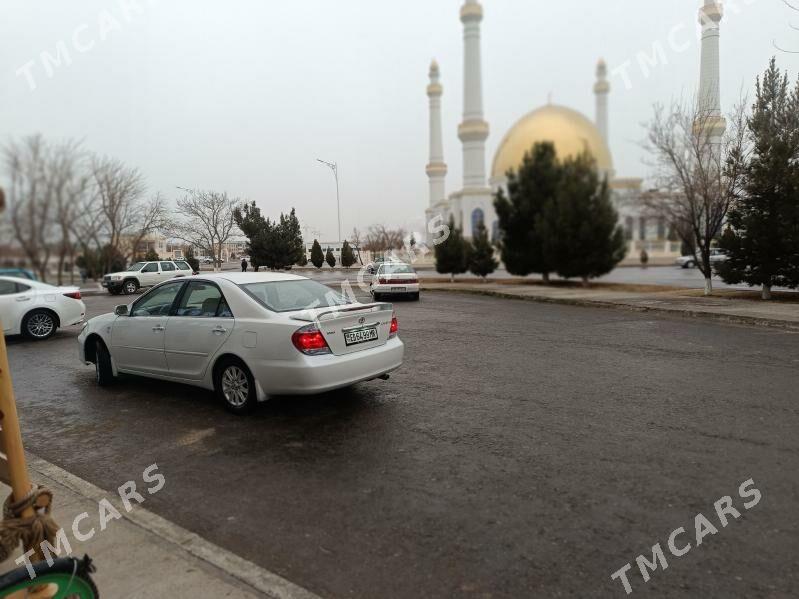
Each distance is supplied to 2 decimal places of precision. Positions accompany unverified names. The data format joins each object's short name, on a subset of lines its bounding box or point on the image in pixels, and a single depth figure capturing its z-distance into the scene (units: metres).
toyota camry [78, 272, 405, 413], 5.27
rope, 2.39
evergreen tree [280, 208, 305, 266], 26.33
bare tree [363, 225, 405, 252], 87.97
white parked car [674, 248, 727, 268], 44.53
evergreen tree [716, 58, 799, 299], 15.35
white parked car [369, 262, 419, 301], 19.88
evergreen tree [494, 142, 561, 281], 26.97
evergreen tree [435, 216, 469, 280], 31.98
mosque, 62.34
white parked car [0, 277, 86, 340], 10.82
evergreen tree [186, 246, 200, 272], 26.13
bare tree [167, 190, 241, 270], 29.67
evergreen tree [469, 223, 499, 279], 30.23
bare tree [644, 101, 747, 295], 17.91
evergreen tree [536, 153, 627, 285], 24.11
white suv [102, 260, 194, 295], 26.01
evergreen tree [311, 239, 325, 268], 47.84
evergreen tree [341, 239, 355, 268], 58.59
